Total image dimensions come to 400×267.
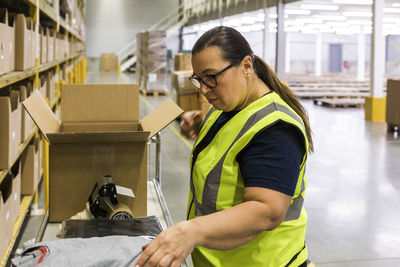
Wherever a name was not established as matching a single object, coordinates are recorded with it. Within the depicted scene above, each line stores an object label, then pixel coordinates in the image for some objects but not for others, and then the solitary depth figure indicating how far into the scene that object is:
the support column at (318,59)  26.11
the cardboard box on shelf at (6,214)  3.16
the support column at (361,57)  23.50
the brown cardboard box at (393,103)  9.46
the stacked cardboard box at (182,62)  13.85
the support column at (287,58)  28.45
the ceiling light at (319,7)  16.62
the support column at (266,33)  15.91
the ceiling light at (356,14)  18.16
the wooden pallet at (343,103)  13.91
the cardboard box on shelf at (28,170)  4.52
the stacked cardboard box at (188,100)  10.12
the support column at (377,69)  10.52
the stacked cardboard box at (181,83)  10.01
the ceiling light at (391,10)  17.75
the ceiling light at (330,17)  20.09
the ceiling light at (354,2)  15.44
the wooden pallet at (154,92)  16.77
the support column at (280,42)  14.59
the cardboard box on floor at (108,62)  28.94
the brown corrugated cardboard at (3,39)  3.26
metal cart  2.09
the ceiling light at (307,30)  27.12
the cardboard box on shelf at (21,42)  3.90
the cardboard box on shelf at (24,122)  4.05
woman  1.28
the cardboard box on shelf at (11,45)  3.61
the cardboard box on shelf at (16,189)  3.66
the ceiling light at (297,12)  18.04
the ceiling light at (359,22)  21.58
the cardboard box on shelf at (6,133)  3.22
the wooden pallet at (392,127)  9.63
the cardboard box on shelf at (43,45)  5.21
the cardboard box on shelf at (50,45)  5.77
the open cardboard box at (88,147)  2.17
